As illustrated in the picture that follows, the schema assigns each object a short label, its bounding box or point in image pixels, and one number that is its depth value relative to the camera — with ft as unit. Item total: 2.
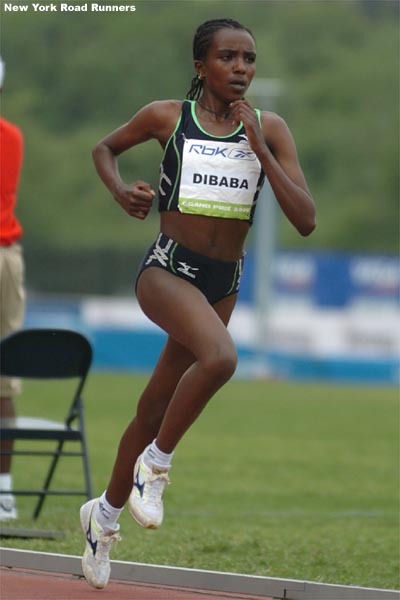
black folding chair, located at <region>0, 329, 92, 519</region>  57.62
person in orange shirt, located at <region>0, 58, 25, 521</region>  62.03
